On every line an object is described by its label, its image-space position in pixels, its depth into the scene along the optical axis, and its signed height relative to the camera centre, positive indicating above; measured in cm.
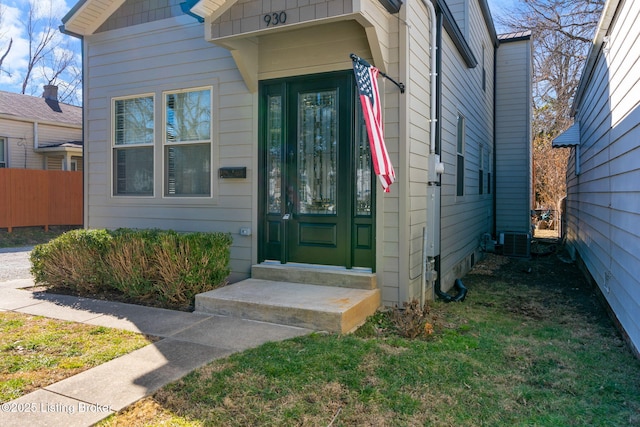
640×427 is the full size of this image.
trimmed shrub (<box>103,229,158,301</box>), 512 -74
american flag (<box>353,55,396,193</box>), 399 +76
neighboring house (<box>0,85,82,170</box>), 1625 +246
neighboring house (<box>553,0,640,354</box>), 383 +43
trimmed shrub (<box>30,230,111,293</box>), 545 -76
